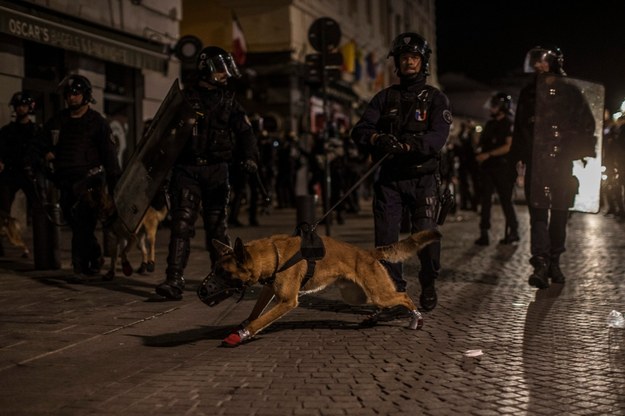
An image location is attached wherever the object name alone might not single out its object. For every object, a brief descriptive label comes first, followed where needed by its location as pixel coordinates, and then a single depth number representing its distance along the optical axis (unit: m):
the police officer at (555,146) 8.12
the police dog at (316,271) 5.27
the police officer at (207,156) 7.21
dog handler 6.47
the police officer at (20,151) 10.29
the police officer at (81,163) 8.43
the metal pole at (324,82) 13.33
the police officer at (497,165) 12.08
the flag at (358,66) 35.62
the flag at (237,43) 25.78
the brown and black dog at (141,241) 8.59
